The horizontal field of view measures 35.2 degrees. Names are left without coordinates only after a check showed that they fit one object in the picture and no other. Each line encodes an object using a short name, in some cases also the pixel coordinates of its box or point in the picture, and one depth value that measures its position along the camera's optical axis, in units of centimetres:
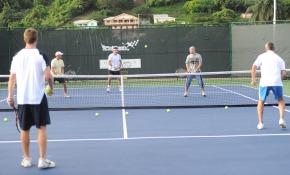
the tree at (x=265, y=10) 5178
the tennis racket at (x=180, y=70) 2027
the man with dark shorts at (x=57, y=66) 1425
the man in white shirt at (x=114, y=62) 1551
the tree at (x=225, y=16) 6038
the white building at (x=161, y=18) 7764
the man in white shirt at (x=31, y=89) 541
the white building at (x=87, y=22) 7112
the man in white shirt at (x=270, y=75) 802
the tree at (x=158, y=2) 9038
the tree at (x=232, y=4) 7412
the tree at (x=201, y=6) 7331
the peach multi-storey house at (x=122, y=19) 7906
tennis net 1221
